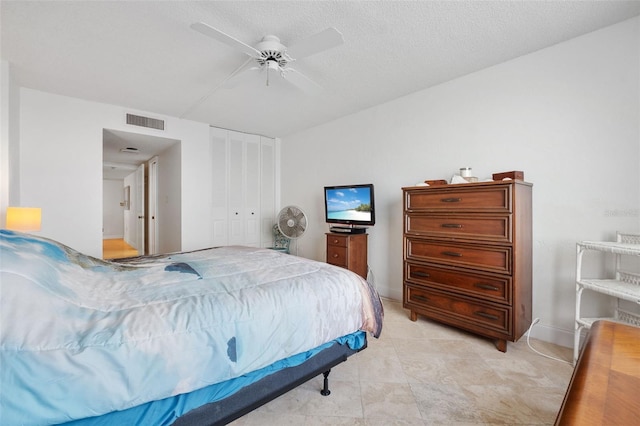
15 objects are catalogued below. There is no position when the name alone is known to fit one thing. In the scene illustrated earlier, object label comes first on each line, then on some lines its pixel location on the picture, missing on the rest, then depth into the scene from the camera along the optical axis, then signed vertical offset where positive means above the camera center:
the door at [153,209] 5.27 +0.05
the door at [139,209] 6.15 +0.06
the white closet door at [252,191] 4.99 +0.39
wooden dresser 2.11 -0.38
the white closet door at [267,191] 5.19 +0.41
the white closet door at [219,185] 4.62 +0.46
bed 0.79 -0.45
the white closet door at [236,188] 4.81 +0.42
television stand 3.32 -0.49
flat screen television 3.38 +0.06
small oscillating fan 3.79 -0.14
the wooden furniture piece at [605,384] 0.47 -0.34
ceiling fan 1.75 +1.19
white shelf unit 1.74 -0.48
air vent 3.77 +1.27
